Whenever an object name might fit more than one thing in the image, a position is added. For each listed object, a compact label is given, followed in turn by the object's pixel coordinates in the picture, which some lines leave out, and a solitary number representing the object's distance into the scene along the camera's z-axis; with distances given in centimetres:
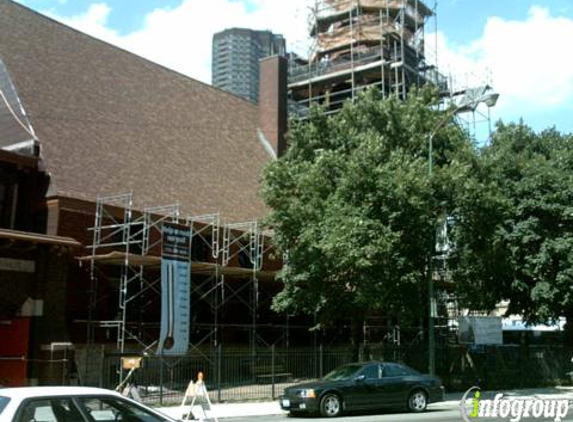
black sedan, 1797
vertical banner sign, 2333
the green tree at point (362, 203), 2211
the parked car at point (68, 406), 678
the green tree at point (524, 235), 2522
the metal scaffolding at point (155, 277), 2431
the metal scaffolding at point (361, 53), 4825
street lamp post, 2344
